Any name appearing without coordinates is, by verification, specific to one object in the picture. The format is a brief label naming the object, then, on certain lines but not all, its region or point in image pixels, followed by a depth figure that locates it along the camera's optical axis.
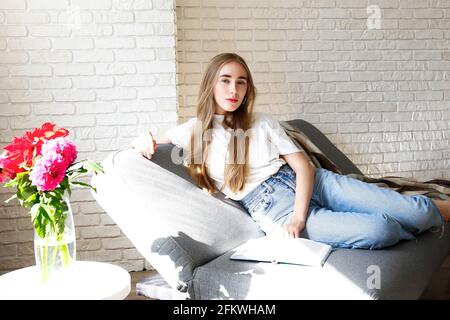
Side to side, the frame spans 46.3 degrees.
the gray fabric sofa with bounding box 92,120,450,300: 1.70
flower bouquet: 1.45
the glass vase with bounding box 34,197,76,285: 1.48
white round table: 1.44
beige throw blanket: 2.79
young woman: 2.12
